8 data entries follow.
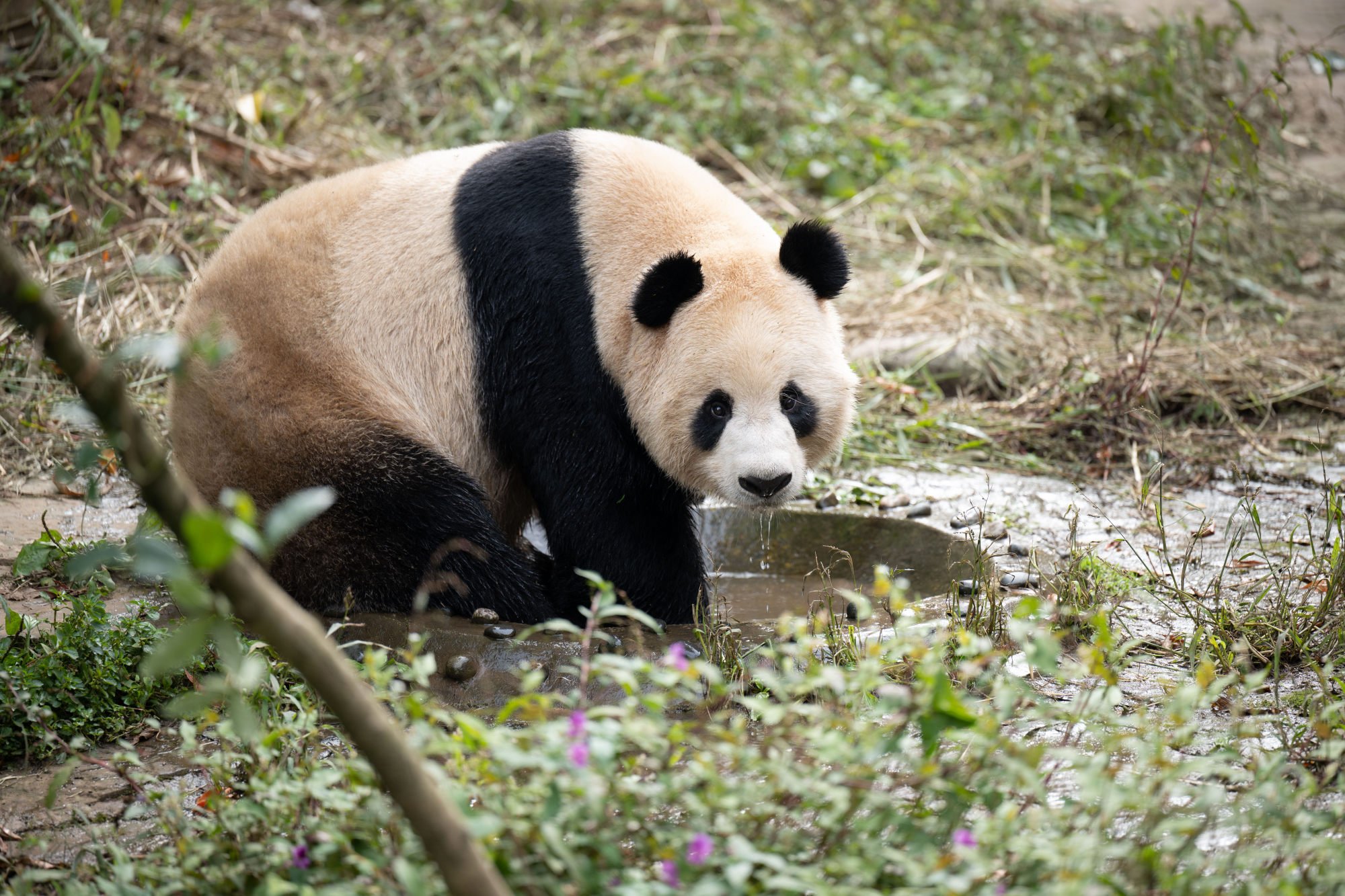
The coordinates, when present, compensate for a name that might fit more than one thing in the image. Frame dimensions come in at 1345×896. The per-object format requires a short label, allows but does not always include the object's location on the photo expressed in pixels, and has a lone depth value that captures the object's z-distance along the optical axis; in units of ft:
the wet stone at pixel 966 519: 31.14
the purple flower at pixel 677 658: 13.70
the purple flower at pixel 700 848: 12.59
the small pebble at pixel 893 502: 33.45
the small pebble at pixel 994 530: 29.81
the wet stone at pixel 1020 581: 27.09
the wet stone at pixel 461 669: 23.49
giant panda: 25.43
